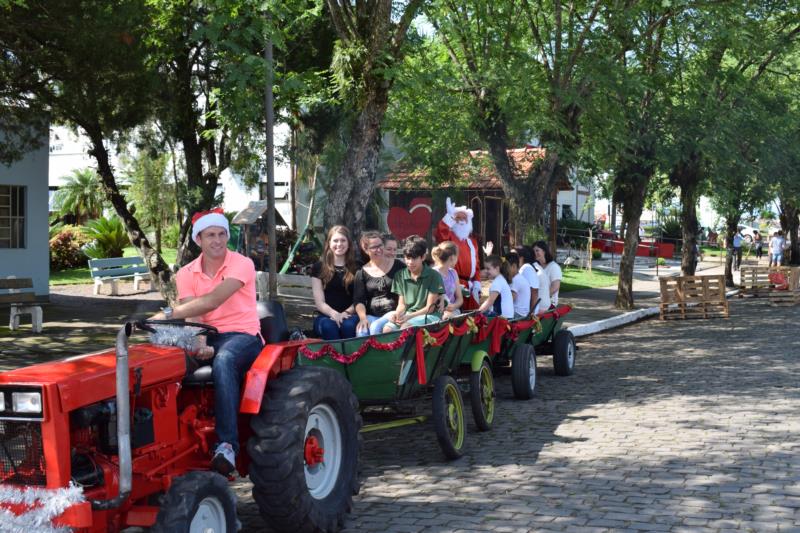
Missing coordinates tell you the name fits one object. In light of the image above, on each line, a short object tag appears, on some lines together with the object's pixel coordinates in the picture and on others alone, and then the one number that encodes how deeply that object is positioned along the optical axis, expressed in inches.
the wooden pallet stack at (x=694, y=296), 900.0
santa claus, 503.5
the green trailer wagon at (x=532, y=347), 438.3
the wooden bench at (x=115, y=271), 1010.1
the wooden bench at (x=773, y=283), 1087.6
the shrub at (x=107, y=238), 1318.9
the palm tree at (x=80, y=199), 1825.8
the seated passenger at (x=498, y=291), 454.6
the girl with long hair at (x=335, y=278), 373.1
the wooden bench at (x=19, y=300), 665.6
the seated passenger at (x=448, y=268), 434.8
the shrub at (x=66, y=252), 1350.9
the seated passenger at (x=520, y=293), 485.7
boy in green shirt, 365.4
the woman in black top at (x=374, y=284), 374.0
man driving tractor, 222.2
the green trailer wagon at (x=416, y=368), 301.1
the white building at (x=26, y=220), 874.1
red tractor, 181.5
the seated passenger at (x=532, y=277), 493.4
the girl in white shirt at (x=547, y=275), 511.2
